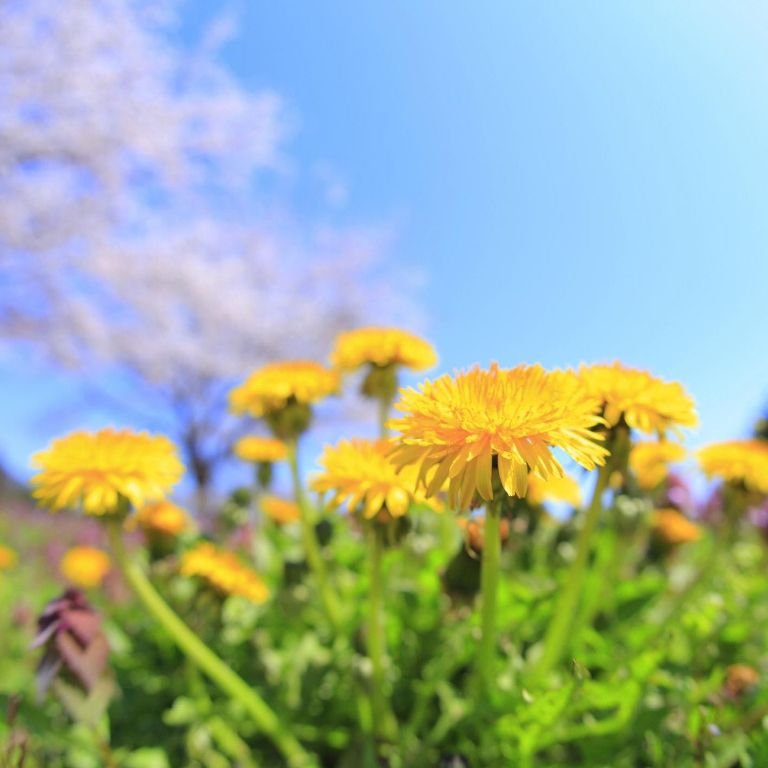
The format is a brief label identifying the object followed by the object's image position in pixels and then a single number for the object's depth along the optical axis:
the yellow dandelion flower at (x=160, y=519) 0.30
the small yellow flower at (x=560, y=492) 0.29
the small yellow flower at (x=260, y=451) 0.32
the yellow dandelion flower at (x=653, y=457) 0.24
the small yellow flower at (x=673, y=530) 0.32
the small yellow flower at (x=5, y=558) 0.50
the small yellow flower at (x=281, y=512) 0.37
